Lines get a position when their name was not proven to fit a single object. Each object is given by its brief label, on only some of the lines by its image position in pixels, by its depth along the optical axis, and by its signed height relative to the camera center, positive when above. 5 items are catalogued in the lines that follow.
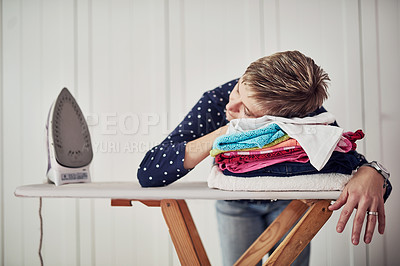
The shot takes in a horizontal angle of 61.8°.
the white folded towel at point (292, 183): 0.81 -0.11
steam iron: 1.14 -0.01
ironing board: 0.81 -0.19
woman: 0.80 +0.05
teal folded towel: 0.83 +0.00
